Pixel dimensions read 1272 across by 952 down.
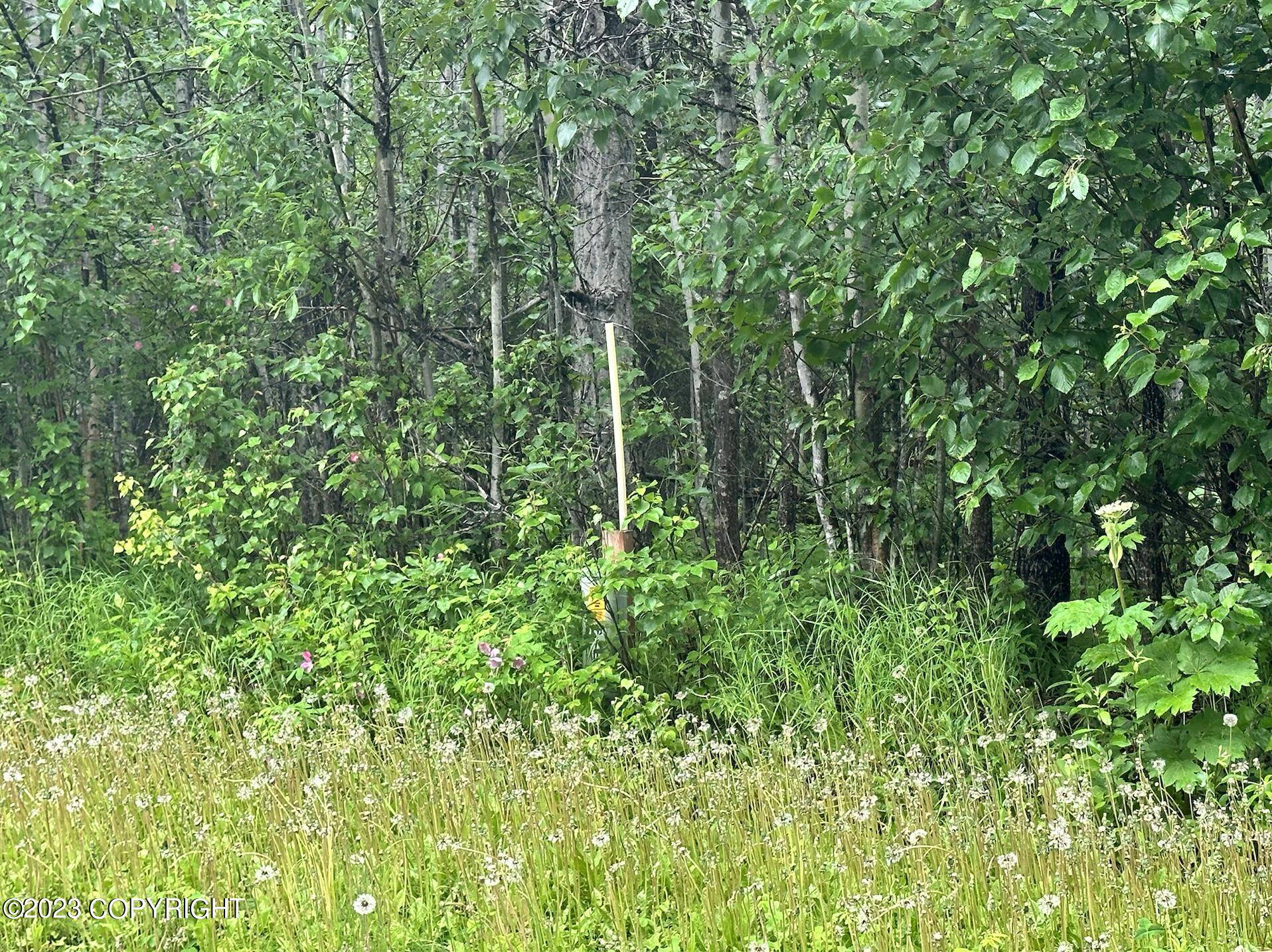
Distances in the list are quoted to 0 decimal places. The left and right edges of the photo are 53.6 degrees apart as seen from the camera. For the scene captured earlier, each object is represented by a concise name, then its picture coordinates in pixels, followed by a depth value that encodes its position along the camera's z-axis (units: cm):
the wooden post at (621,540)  514
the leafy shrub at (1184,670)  401
